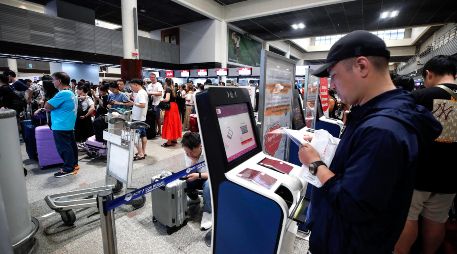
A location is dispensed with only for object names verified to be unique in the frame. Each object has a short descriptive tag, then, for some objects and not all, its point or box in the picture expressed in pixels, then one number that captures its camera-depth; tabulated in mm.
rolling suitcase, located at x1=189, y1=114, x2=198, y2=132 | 5952
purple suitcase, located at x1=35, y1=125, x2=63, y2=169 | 4043
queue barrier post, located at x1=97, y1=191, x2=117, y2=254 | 1483
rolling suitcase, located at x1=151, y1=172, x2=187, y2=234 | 2361
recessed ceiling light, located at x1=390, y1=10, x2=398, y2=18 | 10763
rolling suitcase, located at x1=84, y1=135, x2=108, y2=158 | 4609
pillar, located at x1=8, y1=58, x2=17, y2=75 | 13770
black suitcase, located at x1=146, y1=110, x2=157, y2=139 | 6494
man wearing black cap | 712
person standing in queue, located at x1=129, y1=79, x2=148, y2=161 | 4777
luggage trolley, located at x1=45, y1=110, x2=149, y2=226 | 2416
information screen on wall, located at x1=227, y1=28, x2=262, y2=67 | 13555
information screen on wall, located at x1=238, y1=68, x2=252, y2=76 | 12062
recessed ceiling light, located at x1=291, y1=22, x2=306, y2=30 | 12867
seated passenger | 2495
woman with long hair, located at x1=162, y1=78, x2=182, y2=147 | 5707
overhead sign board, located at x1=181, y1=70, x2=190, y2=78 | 13356
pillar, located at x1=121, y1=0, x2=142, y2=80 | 7797
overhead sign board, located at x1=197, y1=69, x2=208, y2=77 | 12453
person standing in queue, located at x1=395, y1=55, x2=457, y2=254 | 1615
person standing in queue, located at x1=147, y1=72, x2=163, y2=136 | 6203
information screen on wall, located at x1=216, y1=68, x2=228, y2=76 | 11984
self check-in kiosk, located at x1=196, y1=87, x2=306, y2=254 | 1070
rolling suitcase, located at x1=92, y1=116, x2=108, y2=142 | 4595
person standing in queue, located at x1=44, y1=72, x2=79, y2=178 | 3555
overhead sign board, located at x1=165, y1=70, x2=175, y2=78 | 14023
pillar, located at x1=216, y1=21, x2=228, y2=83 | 12227
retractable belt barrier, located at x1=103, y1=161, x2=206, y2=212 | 1499
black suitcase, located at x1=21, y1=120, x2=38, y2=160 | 4480
